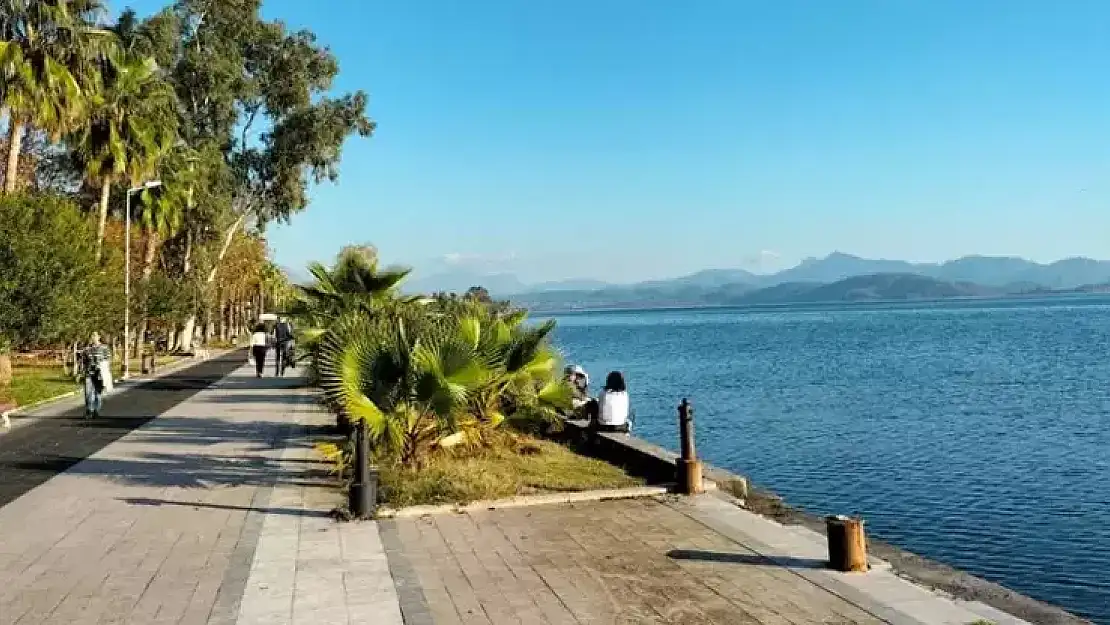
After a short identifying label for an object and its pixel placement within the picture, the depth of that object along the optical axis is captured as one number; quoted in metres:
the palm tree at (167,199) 40.03
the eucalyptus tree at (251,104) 42.44
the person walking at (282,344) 29.19
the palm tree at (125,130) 30.59
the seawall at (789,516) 7.30
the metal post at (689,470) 10.45
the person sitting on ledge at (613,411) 14.73
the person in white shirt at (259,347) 29.89
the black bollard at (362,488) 9.43
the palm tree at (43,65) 22.95
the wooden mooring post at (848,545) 7.34
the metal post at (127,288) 32.75
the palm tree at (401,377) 10.45
